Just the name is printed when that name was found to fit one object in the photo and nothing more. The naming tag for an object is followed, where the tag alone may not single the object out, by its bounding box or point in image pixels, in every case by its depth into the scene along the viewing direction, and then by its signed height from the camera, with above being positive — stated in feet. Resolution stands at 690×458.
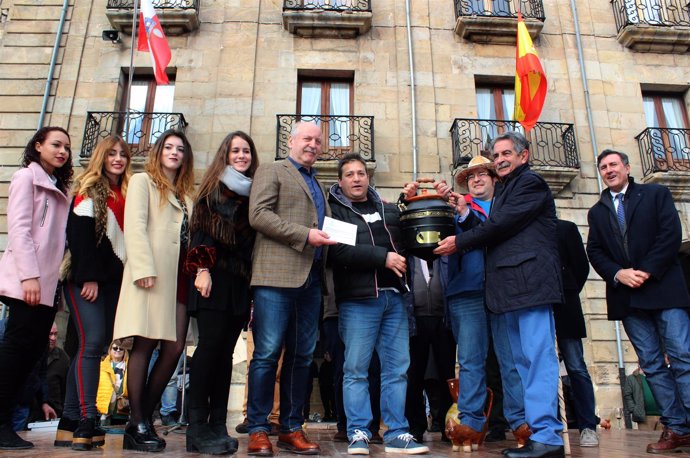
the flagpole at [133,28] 30.23 +20.69
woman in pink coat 10.05 +2.05
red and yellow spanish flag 31.30 +17.18
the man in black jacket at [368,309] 10.28 +1.54
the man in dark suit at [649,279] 11.51 +2.34
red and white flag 31.40 +19.87
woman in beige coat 9.89 +1.92
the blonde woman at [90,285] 10.08 +1.92
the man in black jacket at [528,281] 9.49 +1.94
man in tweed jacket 9.78 +1.73
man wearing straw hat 11.24 +0.93
